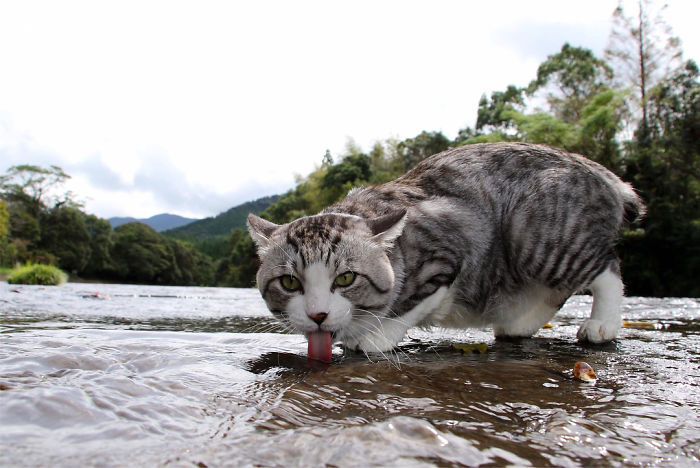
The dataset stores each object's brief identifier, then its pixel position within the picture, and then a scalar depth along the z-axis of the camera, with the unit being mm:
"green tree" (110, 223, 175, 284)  59906
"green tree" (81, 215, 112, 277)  53469
